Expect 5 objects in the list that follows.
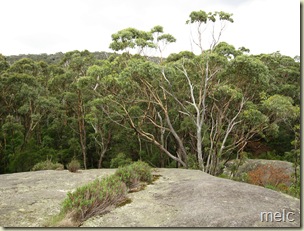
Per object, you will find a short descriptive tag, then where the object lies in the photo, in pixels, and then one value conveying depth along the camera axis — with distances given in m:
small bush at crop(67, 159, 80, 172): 11.68
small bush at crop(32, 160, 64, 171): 13.68
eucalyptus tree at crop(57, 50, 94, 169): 24.14
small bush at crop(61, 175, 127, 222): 6.20
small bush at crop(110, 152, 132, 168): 19.97
